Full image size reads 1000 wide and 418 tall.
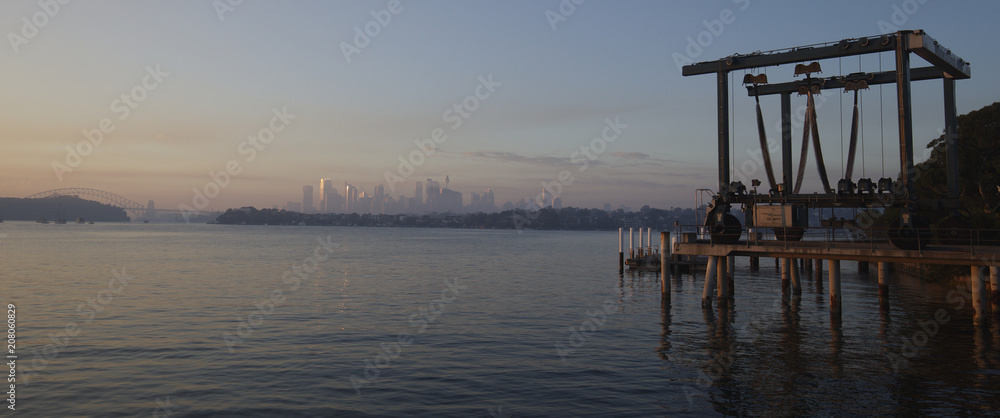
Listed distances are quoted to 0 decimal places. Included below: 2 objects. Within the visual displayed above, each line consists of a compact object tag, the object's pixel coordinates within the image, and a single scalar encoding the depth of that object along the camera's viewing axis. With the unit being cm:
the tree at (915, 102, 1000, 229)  5500
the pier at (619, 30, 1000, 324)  2784
